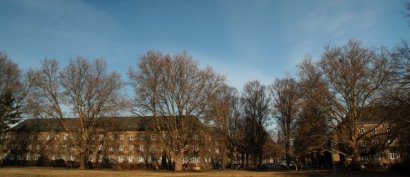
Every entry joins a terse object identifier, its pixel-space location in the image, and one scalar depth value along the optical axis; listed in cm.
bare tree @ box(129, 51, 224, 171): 4819
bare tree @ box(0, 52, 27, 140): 4993
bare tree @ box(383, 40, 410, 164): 2834
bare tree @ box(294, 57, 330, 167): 4303
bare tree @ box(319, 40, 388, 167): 4169
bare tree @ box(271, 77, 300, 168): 5888
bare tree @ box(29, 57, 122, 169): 5309
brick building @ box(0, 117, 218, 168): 5503
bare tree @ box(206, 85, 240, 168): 4975
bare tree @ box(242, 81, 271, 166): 6788
